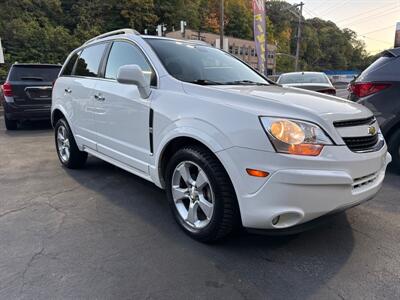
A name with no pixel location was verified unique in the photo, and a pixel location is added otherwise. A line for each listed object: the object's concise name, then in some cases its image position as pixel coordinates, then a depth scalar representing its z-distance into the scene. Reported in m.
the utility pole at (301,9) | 46.88
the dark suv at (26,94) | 8.45
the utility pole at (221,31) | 21.70
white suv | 2.32
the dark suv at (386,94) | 4.52
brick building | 54.54
